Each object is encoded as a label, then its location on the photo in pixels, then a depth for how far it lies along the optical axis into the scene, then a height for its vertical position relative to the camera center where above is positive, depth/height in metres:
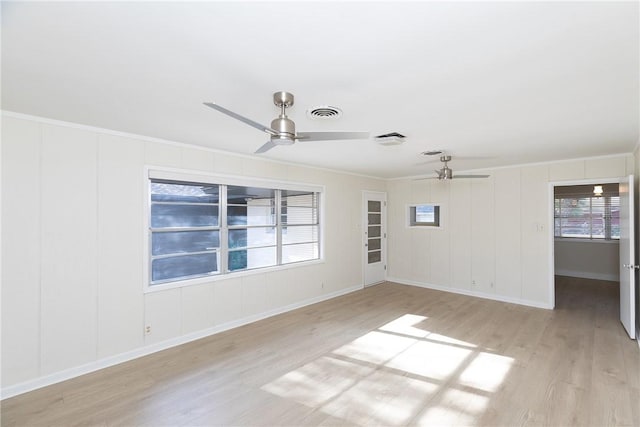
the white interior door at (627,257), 3.63 -0.48
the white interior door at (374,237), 6.60 -0.41
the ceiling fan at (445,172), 4.50 +0.68
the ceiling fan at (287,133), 2.13 +0.61
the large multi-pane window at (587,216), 7.04 +0.06
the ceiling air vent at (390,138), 3.32 +0.89
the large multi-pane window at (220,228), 3.68 -0.13
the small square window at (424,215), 6.46 +0.08
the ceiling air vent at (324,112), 2.50 +0.89
